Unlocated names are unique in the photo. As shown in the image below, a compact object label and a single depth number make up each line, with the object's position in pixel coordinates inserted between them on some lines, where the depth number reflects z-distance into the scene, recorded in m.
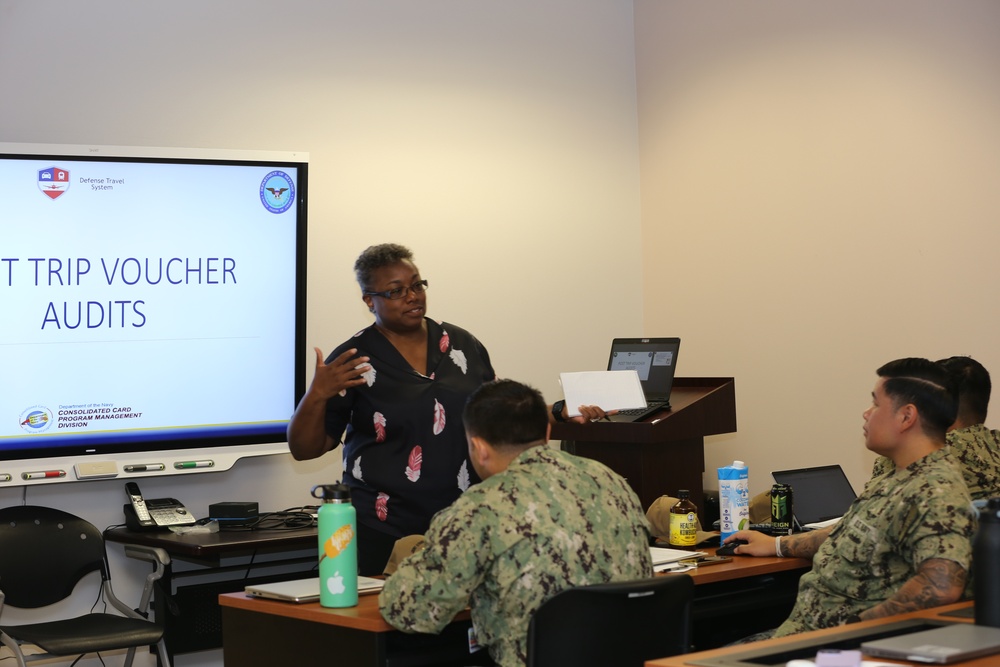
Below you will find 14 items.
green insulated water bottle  2.39
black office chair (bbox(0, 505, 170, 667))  3.65
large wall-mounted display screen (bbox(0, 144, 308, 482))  3.89
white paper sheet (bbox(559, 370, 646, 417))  3.15
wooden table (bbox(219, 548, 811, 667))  2.34
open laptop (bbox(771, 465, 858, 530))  3.52
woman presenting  3.13
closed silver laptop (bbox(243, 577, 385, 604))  2.51
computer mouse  3.10
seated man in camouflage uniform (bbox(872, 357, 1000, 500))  3.25
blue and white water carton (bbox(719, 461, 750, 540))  3.27
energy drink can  3.40
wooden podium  3.92
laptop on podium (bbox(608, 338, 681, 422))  4.00
